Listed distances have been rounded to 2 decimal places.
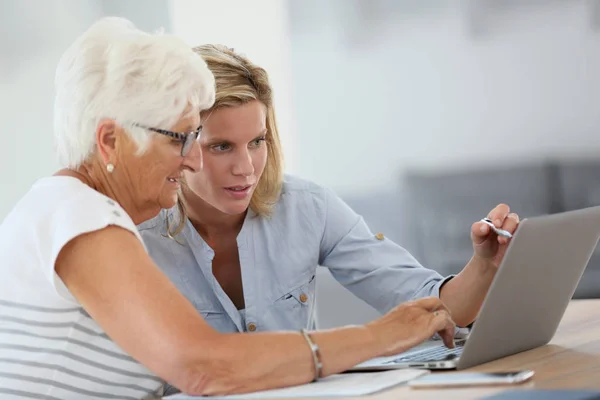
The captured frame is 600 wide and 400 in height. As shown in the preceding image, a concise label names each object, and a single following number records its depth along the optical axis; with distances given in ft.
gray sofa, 17.34
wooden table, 7.20
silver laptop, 7.65
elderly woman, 7.35
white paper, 7.27
